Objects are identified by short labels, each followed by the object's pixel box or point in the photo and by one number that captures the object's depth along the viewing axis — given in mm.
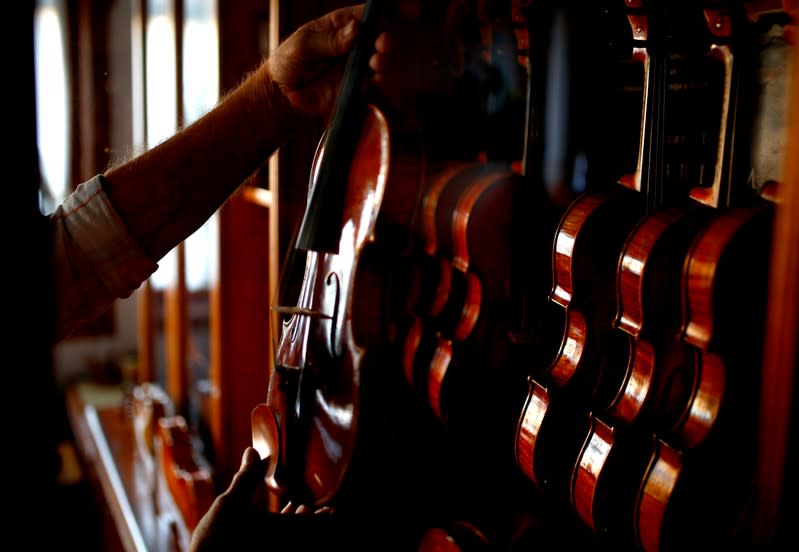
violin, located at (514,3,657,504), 757
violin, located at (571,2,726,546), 662
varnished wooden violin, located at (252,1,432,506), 899
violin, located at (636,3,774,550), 600
